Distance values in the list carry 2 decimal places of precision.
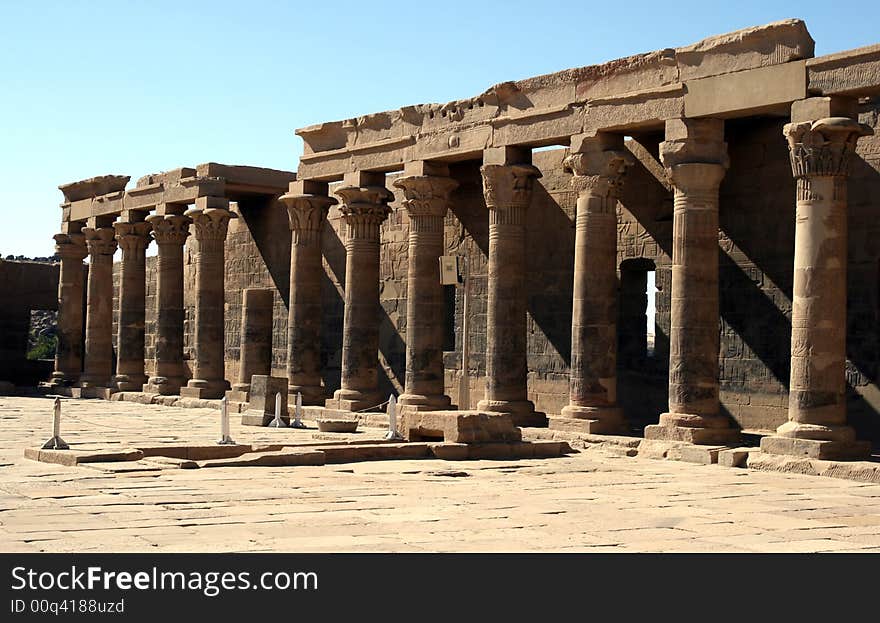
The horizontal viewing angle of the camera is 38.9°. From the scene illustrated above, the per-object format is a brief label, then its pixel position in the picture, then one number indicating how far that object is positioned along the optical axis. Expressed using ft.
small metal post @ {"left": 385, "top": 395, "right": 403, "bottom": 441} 59.33
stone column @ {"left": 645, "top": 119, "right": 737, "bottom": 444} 59.16
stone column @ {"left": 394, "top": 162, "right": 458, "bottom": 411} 75.61
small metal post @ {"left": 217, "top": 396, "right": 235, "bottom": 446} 56.24
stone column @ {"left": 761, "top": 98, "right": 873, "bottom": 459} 53.16
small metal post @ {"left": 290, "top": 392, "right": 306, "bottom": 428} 72.28
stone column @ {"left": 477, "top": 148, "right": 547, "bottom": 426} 69.87
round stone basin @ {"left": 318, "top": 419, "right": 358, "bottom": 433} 66.13
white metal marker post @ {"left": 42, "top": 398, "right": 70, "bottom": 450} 53.31
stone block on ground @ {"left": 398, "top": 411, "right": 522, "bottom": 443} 56.54
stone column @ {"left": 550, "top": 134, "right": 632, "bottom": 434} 64.28
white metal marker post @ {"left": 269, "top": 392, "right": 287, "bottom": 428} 72.99
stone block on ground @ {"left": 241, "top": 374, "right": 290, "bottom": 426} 75.61
